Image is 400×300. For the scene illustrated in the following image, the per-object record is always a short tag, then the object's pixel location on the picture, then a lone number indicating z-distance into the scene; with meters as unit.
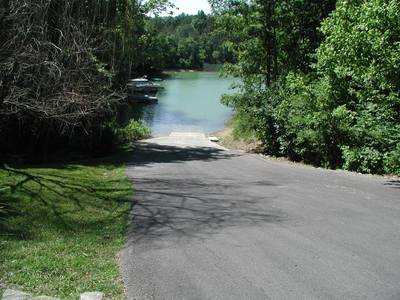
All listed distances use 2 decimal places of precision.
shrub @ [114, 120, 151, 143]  24.55
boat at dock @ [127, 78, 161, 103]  61.63
